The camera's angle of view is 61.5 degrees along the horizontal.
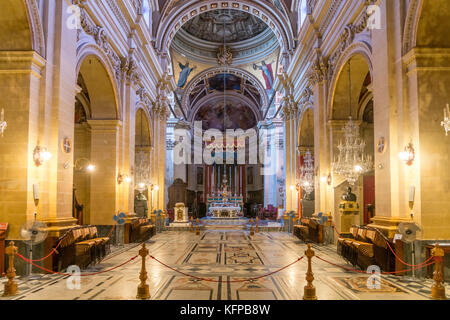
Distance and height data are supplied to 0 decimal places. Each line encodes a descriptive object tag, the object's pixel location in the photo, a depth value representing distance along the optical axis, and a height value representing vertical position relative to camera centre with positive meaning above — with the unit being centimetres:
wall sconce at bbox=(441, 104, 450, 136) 661 +112
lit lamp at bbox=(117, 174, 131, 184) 1345 +29
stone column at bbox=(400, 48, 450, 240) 770 +88
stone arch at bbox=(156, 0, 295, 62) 1983 +916
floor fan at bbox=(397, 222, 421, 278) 767 -100
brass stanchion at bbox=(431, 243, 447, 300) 597 -144
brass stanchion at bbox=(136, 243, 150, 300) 616 -169
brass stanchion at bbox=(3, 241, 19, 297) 611 -154
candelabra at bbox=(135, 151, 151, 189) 1756 +76
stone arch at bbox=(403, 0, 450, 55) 751 +332
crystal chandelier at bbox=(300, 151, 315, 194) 1683 +45
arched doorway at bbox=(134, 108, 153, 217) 1773 +81
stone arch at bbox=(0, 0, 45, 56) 771 +333
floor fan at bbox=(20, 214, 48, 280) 784 -101
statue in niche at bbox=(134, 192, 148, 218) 1806 -96
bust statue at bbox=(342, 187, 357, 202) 1237 -33
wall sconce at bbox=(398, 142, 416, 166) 791 +65
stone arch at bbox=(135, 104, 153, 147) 1820 +312
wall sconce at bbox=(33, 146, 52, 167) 809 +67
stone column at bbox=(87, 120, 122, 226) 1309 +53
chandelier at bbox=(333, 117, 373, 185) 1124 +73
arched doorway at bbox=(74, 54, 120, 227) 1298 +141
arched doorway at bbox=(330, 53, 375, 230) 1168 +254
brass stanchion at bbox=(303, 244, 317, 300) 611 -168
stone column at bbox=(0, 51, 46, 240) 788 +98
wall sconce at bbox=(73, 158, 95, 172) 1744 +103
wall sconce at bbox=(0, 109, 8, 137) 687 +113
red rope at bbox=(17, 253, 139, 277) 742 -160
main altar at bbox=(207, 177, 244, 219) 2844 -152
